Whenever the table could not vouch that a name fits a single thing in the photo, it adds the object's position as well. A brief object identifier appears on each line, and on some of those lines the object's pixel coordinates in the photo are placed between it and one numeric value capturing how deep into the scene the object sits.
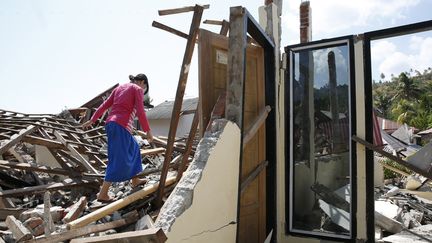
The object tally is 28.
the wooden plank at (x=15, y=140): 6.29
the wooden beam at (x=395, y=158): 3.99
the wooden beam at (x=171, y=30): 3.95
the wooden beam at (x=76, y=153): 6.18
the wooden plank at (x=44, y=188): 4.97
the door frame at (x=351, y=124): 4.29
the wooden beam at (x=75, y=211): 3.50
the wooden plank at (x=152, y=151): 6.67
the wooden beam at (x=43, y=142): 6.81
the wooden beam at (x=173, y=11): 3.78
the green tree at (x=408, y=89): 53.72
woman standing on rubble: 4.33
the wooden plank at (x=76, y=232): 2.69
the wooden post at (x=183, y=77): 3.62
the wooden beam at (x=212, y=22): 4.54
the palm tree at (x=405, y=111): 41.22
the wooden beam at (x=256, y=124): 3.74
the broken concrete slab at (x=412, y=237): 4.61
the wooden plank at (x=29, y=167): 5.82
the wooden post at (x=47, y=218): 2.83
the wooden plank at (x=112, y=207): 3.17
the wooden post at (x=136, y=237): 2.29
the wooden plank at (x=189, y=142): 3.91
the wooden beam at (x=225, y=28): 4.32
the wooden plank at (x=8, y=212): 4.35
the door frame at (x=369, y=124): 4.21
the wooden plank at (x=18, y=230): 2.81
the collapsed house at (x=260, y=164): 3.12
